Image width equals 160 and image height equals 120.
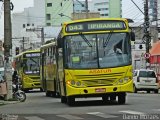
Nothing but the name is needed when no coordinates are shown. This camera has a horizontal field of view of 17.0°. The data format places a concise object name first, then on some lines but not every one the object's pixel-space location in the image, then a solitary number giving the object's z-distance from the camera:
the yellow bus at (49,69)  29.00
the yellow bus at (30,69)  43.53
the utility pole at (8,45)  28.42
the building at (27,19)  129.85
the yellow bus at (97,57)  20.83
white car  39.34
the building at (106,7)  137.41
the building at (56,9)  122.68
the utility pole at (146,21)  47.64
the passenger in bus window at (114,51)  20.95
